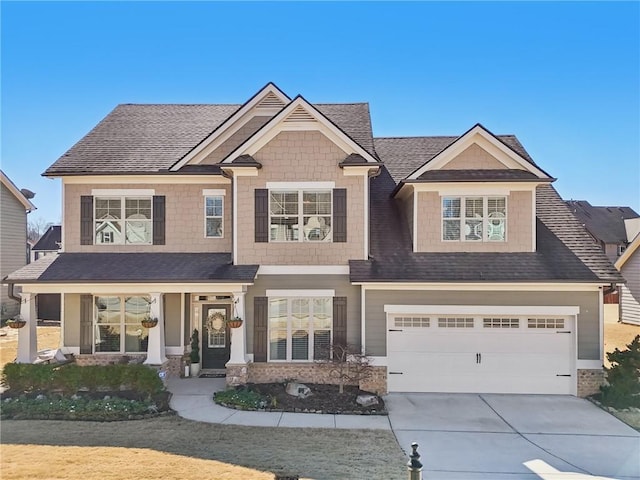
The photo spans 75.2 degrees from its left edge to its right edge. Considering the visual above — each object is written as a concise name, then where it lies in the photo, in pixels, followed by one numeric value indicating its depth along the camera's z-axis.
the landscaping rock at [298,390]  10.64
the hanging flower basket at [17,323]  11.31
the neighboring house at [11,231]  22.44
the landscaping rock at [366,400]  10.19
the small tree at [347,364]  11.01
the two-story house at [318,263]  11.31
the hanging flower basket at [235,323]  11.12
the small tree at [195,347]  12.58
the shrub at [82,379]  10.19
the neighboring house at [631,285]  22.81
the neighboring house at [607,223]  38.53
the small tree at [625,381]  10.28
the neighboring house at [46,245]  32.81
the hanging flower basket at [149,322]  11.33
